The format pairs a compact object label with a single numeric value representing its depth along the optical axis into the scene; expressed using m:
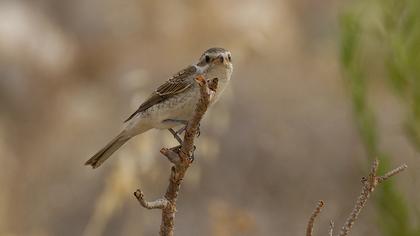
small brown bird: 8.26
